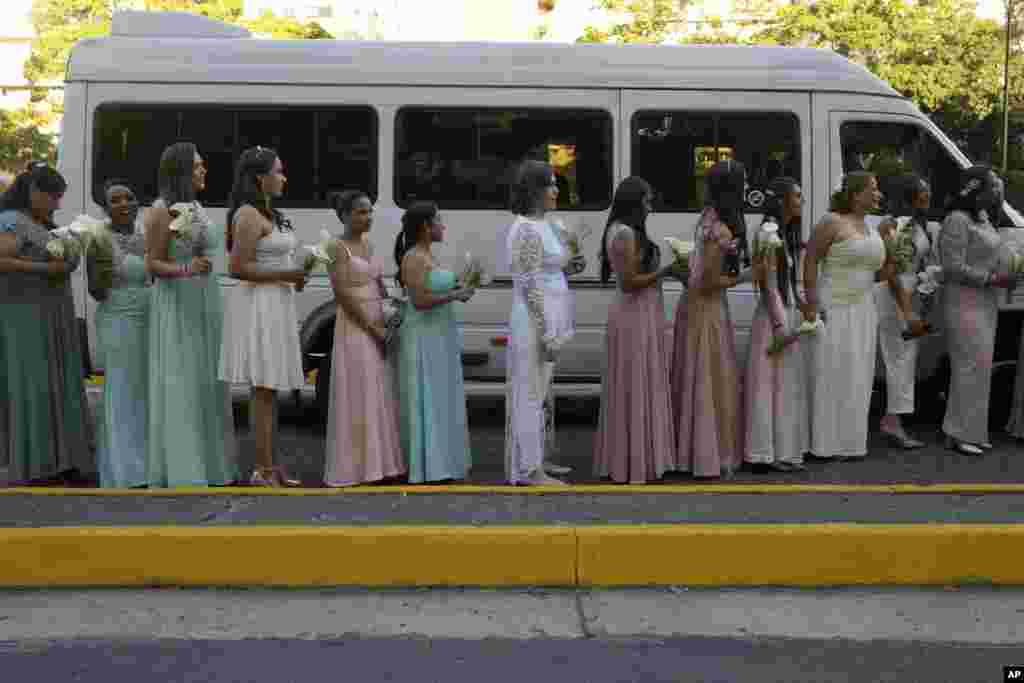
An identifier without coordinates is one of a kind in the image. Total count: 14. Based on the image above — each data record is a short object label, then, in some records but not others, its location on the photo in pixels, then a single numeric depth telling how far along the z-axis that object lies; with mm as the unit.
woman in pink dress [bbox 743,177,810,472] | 8133
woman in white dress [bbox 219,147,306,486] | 7270
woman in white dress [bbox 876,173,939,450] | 8789
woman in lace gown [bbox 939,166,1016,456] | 8602
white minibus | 9586
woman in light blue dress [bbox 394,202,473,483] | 7594
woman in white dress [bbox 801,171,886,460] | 8406
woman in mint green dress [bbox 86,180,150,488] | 7426
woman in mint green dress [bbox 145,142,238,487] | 7250
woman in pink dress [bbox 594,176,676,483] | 7660
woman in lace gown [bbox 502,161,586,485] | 7328
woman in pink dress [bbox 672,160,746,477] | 7789
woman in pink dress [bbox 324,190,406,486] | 7551
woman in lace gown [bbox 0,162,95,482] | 7508
